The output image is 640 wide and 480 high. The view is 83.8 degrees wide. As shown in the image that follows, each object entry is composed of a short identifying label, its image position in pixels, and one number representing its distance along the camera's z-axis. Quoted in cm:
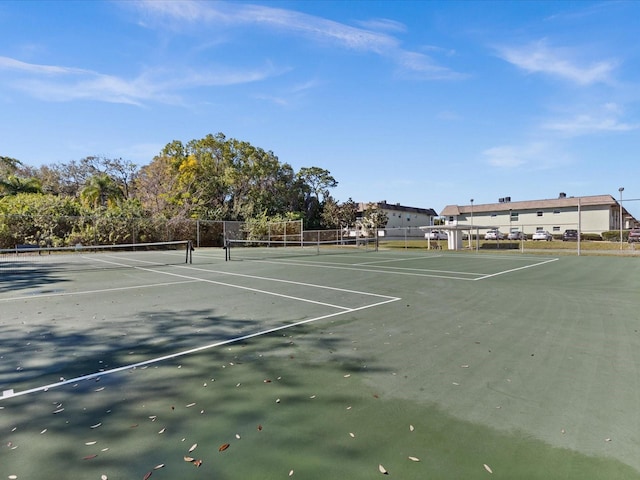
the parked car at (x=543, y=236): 3939
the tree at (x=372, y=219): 3775
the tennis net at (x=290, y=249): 2106
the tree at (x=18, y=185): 2630
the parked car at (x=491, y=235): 4558
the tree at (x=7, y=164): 3164
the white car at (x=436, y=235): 4538
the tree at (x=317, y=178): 4557
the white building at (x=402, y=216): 5622
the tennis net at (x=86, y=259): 1445
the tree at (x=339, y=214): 4088
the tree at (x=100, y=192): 2861
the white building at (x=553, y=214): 4262
